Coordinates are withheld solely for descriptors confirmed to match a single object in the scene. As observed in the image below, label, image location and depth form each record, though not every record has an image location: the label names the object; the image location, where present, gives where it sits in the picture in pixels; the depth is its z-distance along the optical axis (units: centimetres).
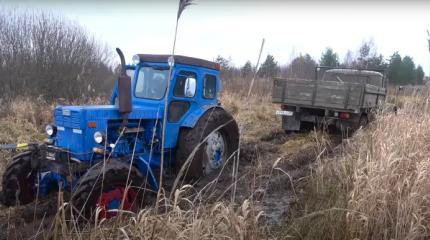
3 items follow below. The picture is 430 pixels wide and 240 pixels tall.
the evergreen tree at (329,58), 3606
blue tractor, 446
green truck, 1022
